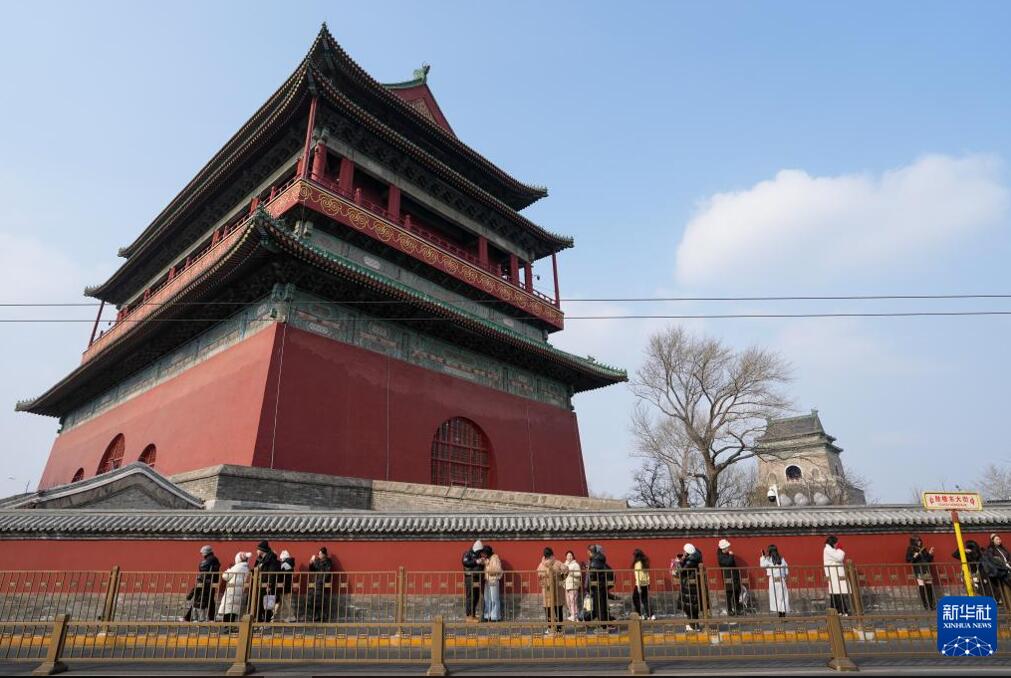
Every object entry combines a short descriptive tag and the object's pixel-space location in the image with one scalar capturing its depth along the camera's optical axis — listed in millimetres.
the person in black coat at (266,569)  8000
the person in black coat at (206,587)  7630
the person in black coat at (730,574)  8578
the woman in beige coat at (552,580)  7734
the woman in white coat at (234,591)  7742
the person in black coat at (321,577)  8570
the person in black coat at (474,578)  8188
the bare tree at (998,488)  41125
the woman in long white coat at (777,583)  8219
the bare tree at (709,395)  23516
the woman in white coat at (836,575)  7844
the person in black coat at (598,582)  7902
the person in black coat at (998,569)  7781
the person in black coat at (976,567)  8070
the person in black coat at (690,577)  7970
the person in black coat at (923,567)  8414
